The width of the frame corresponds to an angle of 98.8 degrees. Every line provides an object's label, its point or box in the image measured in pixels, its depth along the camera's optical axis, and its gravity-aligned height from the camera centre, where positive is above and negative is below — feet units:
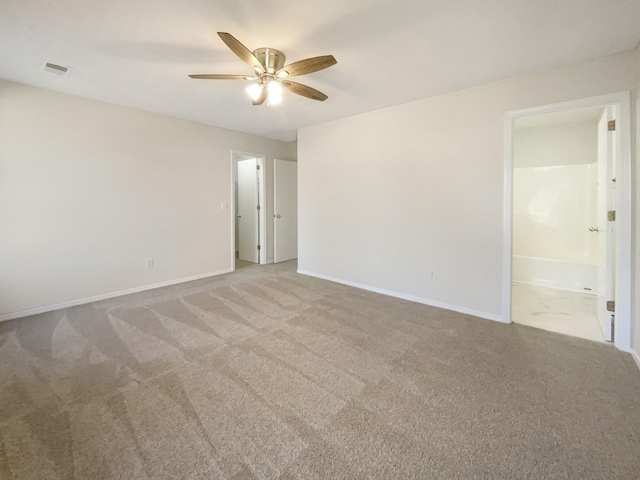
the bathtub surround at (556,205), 13.23 +1.31
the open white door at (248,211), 17.95 +1.55
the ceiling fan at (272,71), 6.20 +4.09
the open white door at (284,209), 17.77 +1.60
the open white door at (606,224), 7.66 +0.16
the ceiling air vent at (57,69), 8.03 +5.01
